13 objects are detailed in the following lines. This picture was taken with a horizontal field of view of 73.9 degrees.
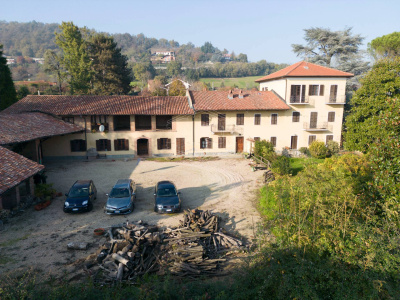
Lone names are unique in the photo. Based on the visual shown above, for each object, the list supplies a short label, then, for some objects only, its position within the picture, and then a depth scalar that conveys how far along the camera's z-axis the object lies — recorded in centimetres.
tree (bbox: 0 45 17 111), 3372
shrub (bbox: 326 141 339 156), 3241
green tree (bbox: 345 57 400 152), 2152
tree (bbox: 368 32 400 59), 3944
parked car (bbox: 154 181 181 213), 1634
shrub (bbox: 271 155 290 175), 2192
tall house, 3322
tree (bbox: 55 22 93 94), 4309
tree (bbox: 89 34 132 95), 4959
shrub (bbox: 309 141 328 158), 3125
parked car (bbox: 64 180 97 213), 1625
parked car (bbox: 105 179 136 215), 1600
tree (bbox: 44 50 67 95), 4493
